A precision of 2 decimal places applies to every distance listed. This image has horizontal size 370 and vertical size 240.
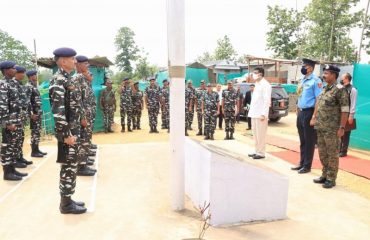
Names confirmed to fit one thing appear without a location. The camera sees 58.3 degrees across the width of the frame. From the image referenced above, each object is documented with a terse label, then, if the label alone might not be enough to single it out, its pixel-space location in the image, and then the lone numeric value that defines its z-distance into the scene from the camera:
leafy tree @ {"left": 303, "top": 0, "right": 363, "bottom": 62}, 29.56
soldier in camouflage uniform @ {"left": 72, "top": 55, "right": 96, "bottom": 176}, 5.36
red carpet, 6.04
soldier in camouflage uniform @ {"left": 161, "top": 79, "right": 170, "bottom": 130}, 12.12
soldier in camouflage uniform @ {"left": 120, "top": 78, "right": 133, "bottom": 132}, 11.61
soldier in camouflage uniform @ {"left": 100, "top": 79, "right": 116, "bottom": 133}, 11.19
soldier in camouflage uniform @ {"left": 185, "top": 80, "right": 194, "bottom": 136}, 11.65
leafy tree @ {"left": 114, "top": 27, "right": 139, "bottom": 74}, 50.91
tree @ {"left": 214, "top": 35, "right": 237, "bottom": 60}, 53.34
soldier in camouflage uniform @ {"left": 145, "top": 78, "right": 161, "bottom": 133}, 11.58
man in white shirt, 6.43
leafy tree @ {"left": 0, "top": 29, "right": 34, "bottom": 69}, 45.22
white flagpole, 3.50
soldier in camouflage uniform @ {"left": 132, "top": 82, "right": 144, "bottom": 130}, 12.02
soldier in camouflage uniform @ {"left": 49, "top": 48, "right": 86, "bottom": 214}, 3.51
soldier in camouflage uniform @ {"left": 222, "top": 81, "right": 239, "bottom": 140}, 9.98
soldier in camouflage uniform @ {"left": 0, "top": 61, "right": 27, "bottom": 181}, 5.14
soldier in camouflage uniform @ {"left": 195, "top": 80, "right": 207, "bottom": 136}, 10.93
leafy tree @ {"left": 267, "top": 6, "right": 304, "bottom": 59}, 33.62
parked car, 13.16
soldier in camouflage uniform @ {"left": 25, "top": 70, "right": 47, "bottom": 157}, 6.50
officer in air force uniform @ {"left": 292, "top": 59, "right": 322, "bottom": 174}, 5.40
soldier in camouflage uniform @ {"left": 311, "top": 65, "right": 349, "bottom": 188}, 4.82
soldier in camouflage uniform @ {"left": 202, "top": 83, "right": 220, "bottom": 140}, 9.95
